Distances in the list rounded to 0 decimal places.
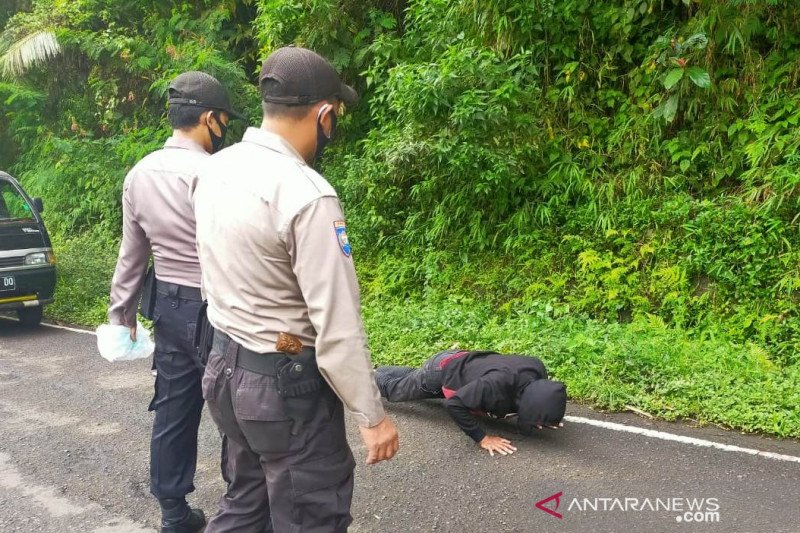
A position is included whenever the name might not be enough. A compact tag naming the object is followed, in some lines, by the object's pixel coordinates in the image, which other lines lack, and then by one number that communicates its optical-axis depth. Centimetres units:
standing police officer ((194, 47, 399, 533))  204
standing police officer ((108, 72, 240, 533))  325
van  795
